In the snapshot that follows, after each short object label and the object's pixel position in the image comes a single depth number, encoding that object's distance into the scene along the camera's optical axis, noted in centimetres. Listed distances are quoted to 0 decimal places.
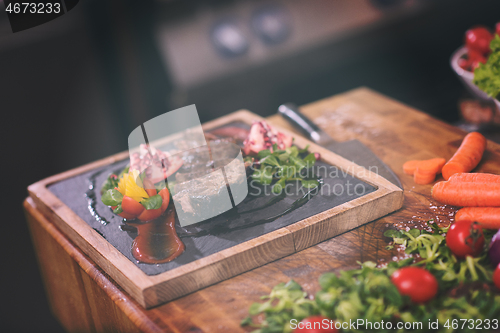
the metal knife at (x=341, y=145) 169
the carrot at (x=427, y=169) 158
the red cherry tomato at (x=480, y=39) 199
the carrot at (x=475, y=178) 140
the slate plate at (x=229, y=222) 129
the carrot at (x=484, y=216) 128
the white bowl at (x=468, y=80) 197
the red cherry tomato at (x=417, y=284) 101
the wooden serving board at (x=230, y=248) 119
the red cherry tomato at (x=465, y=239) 113
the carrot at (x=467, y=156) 157
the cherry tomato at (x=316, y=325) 95
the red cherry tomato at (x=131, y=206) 140
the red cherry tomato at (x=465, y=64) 203
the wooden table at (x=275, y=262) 116
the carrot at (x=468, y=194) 134
